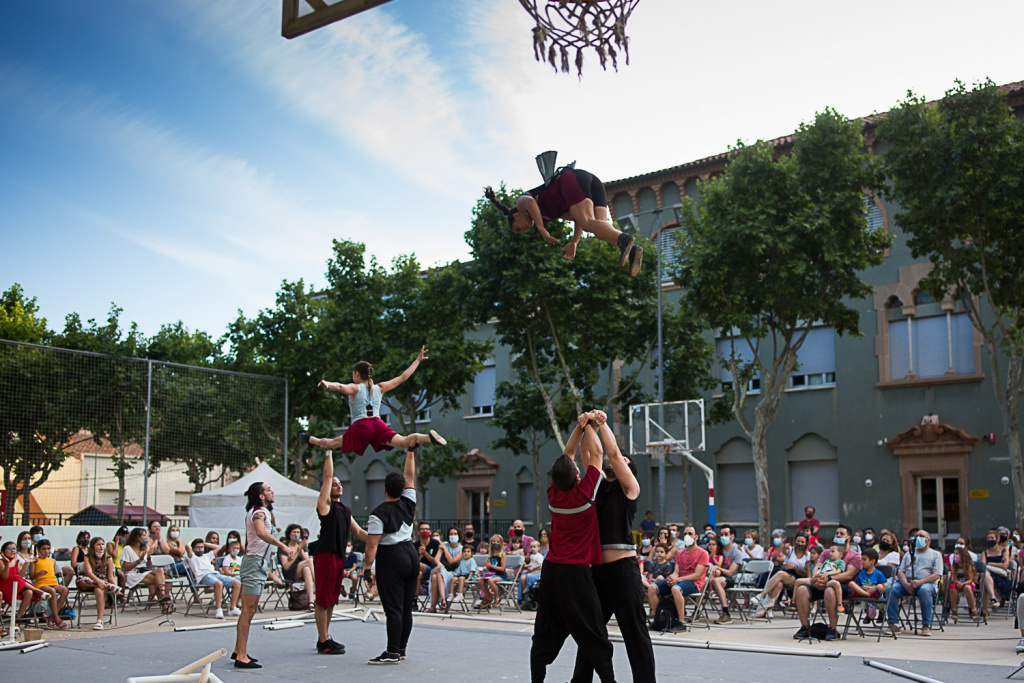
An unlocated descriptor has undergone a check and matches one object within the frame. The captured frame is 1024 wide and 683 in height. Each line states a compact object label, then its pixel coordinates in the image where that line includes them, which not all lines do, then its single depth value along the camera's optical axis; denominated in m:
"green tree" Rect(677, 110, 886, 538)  23.20
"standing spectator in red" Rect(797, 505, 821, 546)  20.30
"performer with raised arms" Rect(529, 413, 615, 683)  7.31
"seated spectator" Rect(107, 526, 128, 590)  16.83
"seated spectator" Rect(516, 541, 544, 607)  17.69
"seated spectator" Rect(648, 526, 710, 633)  14.47
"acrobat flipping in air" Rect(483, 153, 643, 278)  7.89
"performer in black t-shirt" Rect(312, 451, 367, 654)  10.62
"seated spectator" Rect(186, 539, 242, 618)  16.45
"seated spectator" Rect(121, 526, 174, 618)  16.95
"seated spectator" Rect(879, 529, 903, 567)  14.46
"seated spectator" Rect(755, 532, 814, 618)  15.68
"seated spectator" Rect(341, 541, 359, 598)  18.77
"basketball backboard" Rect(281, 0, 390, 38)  8.21
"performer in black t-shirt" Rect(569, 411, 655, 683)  7.30
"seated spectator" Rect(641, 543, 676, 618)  14.20
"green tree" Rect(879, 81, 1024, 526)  21.14
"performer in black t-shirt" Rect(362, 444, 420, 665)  10.23
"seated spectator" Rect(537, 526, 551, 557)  20.58
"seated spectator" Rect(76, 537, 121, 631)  14.97
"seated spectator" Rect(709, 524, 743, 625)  15.45
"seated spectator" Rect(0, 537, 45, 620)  13.66
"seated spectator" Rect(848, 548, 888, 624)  13.20
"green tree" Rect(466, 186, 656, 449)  24.20
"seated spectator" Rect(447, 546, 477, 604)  18.16
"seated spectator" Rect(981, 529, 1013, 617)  16.17
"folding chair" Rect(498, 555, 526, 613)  18.03
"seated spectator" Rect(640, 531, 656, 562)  16.65
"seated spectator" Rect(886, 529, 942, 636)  13.65
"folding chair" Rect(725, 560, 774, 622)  16.58
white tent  23.19
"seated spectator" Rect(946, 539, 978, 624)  15.21
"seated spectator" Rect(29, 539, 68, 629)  14.57
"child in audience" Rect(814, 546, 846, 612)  13.03
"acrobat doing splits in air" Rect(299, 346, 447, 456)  10.70
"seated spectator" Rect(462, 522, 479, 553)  19.65
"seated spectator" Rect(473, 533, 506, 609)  17.84
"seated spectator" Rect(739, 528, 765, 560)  18.33
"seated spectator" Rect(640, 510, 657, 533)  24.92
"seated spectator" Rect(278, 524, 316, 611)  17.30
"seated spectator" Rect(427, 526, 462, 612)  17.27
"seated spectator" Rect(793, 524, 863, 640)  12.91
